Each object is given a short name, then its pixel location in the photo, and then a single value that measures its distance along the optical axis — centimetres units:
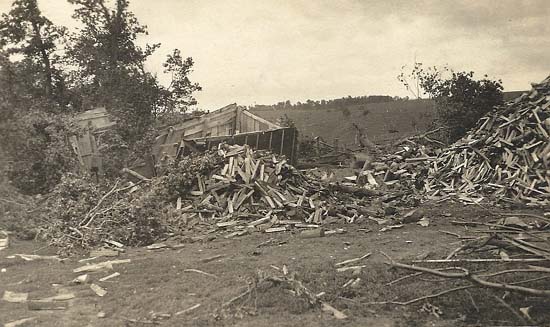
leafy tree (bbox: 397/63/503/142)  2239
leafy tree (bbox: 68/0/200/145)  2091
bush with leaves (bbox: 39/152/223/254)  1157
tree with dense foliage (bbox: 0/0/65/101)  1958
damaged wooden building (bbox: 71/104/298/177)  1978
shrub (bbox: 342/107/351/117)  4397
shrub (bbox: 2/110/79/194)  1756
